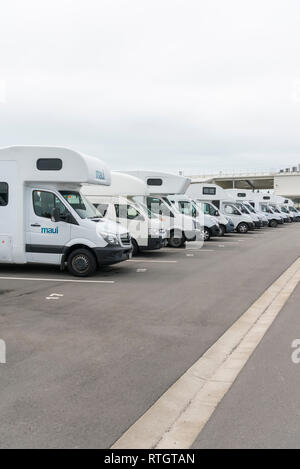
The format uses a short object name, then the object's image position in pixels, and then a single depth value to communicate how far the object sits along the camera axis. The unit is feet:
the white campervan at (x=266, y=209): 128.77
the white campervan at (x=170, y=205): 62.34
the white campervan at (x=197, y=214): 71.56
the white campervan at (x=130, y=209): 52.39
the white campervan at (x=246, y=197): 109.29
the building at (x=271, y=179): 311.06
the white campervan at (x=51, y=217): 38.60
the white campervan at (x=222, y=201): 88.79
